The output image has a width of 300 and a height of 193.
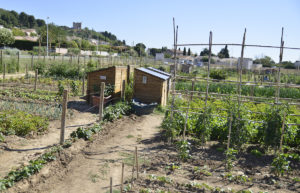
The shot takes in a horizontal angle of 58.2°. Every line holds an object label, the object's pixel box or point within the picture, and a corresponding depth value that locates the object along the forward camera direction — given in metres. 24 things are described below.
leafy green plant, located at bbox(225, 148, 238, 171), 5.96
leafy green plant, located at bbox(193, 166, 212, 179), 5.73
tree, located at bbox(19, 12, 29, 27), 136.75
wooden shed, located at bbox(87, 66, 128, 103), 11.75
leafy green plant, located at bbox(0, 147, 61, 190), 4.56
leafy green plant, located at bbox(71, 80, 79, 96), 12.94
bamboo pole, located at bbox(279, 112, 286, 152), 6.42
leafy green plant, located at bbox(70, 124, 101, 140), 7.27
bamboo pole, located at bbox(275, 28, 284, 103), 6.88
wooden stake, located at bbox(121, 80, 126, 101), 11.51
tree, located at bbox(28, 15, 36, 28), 140.00
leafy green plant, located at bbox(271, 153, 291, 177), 5.66
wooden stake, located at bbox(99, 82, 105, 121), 8.86
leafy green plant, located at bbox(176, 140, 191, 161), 6.37
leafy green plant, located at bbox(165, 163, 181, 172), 5.93
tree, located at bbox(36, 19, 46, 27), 150.62
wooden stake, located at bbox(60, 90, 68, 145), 6.73
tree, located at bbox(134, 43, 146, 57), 67.41
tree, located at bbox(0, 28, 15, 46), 40.28
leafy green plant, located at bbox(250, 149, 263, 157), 6.88
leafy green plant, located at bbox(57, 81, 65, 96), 11.68
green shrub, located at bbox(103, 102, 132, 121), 9.28
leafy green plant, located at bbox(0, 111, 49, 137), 7.29
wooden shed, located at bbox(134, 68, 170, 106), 11.84
